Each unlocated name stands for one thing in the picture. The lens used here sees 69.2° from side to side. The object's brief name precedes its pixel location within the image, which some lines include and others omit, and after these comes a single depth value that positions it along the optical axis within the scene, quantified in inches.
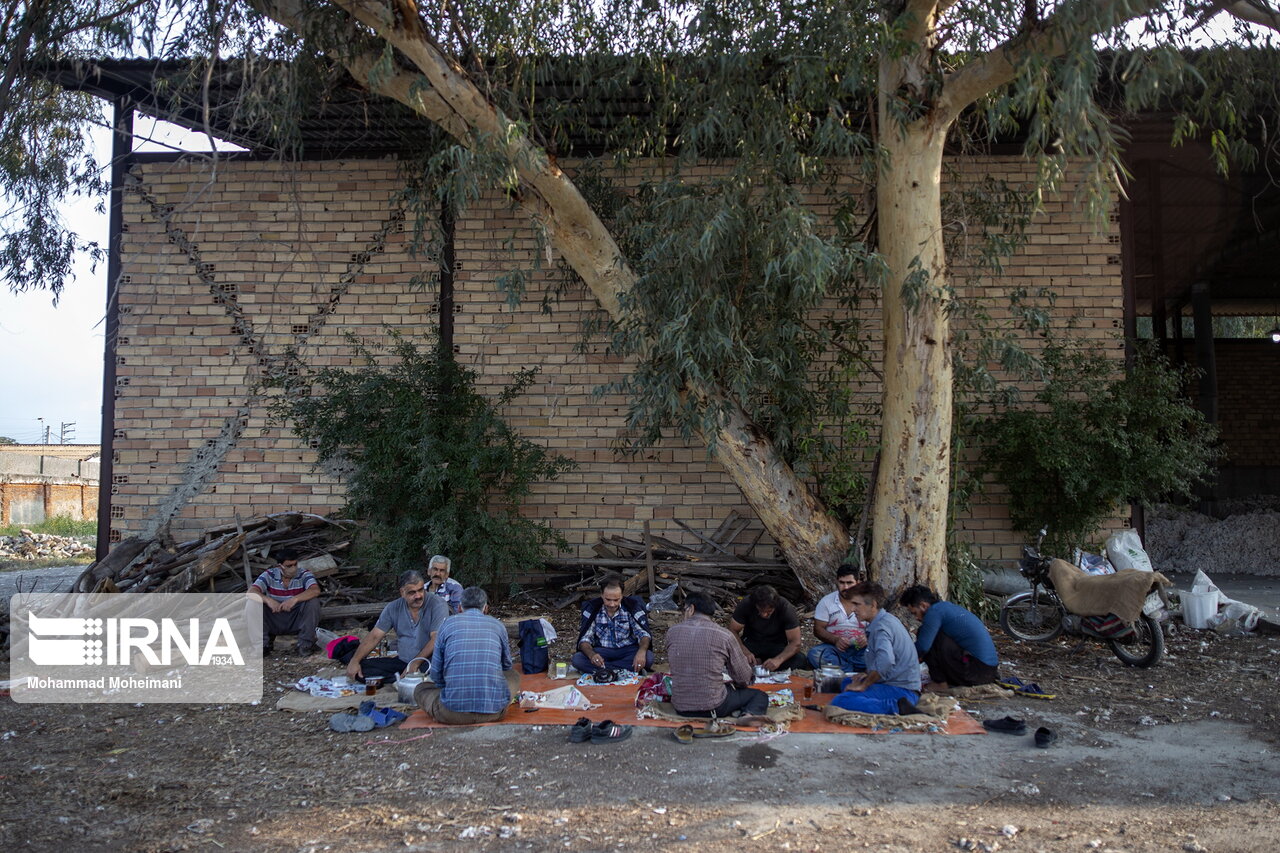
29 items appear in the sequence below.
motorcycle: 301.3
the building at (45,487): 1120.2
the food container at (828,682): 264.1
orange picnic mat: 232.4
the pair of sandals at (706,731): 221.3
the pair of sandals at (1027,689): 262.5
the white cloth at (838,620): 291.1
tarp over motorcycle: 295.7
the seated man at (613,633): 293.0
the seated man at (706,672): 231.8
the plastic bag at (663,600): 373.4
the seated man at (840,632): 285.6
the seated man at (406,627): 277.7
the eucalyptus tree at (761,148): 288.4
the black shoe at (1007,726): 226.2
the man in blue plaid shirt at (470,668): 236.7
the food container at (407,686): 260.9
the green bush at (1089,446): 374.3
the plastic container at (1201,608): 357.4
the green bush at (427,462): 372.2
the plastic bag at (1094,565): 331.3
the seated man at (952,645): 259.8
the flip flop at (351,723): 236.7
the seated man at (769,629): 286.0
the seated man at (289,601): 336.5
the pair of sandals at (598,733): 223.8
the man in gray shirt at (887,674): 240.1
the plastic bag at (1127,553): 355.6
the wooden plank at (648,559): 394.0
